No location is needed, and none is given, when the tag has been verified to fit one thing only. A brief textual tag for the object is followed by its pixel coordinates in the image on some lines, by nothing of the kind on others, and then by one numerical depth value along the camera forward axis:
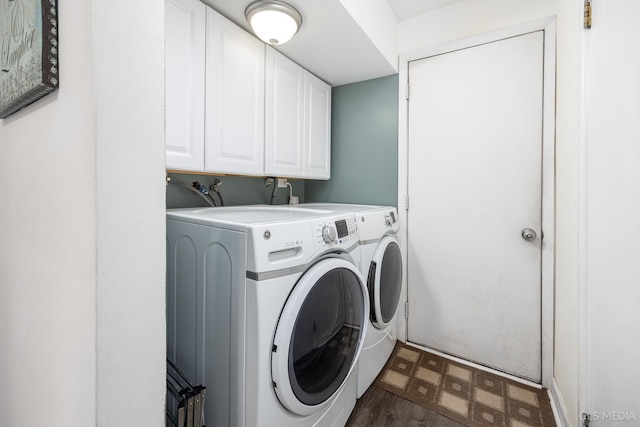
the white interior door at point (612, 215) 0.97
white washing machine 0.90
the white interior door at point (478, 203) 1.73
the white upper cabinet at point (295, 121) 1.76
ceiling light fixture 1.31
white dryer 1.53
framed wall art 0.68
